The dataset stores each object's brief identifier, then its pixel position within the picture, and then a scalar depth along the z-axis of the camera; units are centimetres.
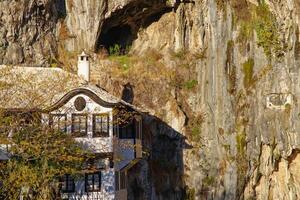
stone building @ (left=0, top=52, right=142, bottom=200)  3381
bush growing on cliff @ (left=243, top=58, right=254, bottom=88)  4166
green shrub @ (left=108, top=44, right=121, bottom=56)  4775
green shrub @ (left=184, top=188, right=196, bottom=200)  4203
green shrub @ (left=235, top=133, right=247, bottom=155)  4094
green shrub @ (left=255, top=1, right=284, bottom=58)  3994
